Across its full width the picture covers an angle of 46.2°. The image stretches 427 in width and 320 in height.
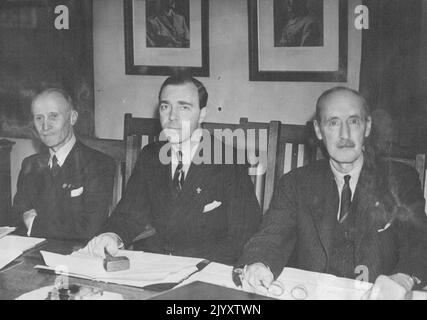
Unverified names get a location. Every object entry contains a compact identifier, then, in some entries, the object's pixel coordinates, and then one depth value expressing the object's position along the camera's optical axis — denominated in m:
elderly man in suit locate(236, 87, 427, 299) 1.20
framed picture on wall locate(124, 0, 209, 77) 1.64
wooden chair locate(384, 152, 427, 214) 1.24
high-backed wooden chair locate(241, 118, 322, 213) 1.48
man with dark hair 1.41
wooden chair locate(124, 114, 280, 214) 1.49
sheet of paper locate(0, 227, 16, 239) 1.24
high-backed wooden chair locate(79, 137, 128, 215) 1.57
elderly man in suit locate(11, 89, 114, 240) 1.60
